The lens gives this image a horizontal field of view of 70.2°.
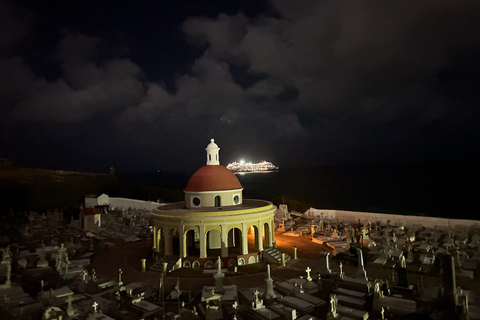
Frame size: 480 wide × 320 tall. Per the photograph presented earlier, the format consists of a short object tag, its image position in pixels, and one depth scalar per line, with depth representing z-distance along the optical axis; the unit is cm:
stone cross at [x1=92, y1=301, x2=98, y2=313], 1148
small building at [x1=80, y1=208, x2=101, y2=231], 2923
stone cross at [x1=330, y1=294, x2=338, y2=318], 1089
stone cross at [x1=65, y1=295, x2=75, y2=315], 1195
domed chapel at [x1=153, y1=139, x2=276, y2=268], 2025
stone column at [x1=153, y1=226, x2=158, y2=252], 2225
